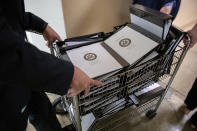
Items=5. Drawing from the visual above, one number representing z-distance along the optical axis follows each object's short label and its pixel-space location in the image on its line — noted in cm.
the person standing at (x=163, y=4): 99
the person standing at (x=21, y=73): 35
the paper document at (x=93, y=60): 58
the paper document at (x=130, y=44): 61
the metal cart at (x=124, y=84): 60
